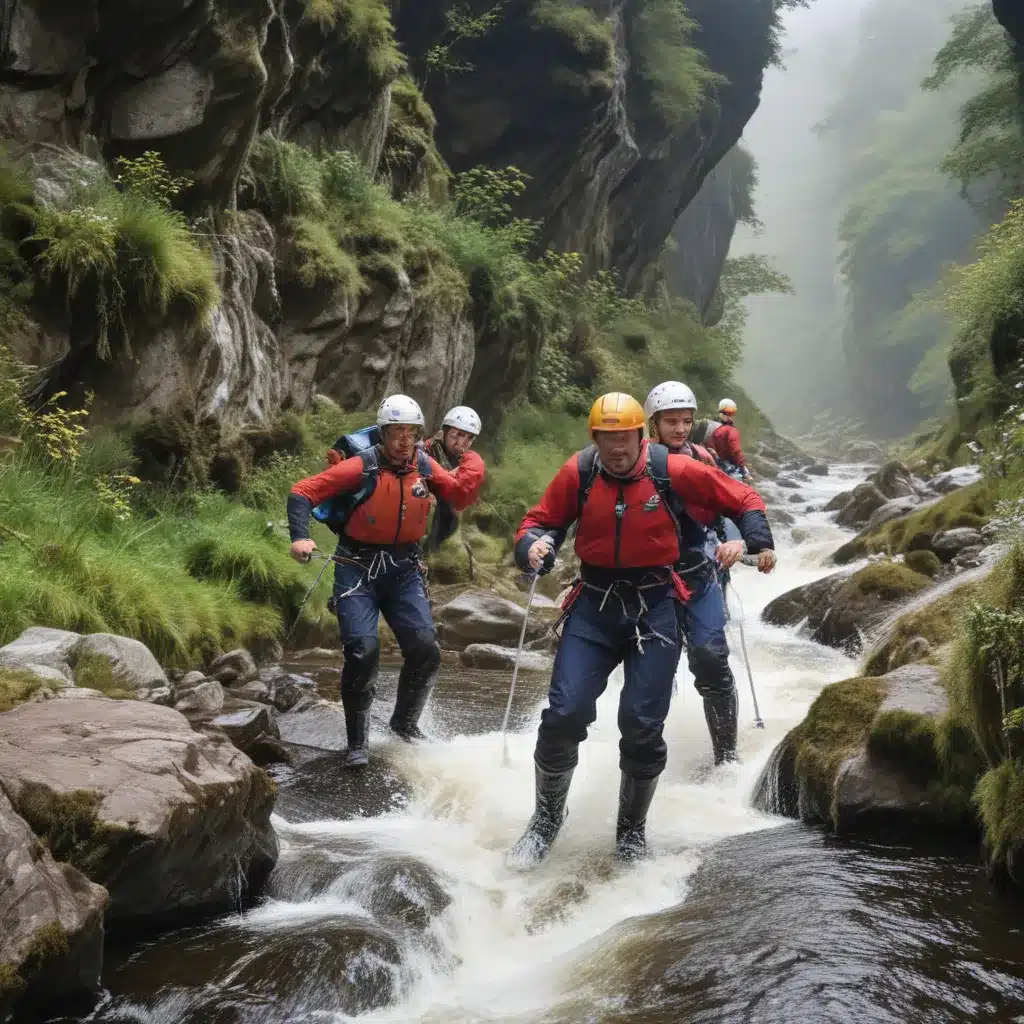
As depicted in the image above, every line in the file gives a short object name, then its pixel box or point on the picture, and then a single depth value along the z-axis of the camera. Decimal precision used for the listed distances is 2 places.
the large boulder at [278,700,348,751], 6.74
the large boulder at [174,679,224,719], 6.40
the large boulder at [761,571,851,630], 12.38
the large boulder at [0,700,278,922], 3.59
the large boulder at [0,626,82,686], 5.70
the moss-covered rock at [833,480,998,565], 12.22
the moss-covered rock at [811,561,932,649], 10.59
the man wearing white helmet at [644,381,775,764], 6.55
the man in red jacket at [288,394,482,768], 6.32
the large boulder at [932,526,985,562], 11.34
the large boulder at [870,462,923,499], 20.86
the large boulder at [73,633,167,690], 6.17
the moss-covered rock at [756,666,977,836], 4.71
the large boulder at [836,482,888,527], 20.91
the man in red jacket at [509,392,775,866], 4.71
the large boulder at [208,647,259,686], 8.12
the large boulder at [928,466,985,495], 17.53
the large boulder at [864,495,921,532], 16.36
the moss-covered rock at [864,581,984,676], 6.70
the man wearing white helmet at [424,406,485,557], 6.78
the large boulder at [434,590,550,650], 11.44
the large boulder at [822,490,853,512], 23.74
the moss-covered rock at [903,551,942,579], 11.19
